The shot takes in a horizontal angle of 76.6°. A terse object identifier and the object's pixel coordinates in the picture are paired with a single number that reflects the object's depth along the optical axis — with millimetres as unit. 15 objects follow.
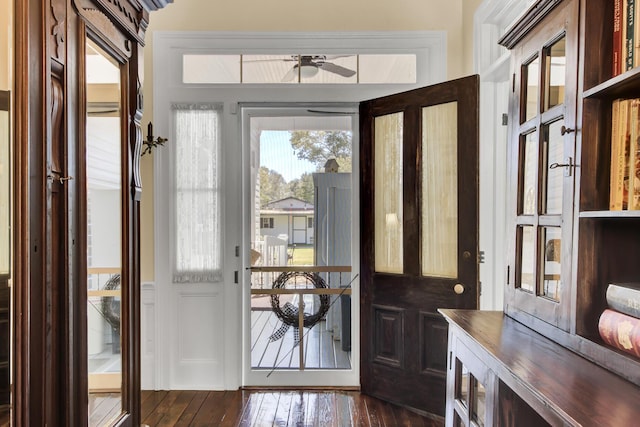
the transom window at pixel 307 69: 3059
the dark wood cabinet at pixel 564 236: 1008
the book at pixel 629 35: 1030
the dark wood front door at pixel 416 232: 2539
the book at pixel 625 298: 977
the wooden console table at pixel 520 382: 867
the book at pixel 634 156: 1015
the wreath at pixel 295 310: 3213
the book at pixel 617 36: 1077
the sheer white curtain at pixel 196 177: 3045
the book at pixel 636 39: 1008
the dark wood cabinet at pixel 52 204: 1053
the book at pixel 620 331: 955
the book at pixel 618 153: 1062
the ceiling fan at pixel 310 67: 3059
